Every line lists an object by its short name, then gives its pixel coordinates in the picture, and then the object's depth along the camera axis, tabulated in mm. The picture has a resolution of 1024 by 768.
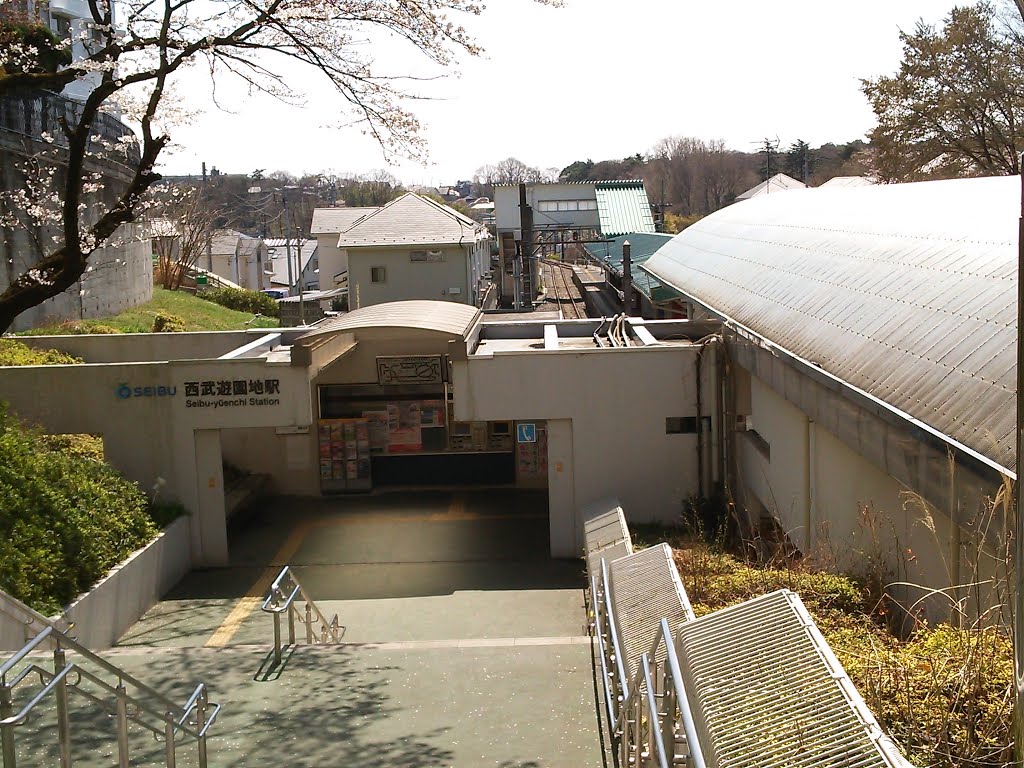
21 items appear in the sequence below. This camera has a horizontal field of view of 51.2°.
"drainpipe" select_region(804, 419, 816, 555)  11453
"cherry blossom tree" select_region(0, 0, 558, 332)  11375
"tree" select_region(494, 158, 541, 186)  129125
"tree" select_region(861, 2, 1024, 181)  29766
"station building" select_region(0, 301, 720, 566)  16734
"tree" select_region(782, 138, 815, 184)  91000
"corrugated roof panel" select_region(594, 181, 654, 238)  51125
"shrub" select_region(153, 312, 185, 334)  27719
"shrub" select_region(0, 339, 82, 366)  19344
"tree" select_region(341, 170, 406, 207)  93875
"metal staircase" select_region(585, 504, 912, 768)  4477
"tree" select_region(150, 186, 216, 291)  45594
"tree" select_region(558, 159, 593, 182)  126888
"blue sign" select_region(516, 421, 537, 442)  19297
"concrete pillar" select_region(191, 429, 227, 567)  16875
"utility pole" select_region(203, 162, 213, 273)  62406
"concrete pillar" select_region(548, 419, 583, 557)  16734
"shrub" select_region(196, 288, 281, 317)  41281
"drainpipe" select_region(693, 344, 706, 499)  16656
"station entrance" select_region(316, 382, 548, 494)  20641
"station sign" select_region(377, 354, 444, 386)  20891
